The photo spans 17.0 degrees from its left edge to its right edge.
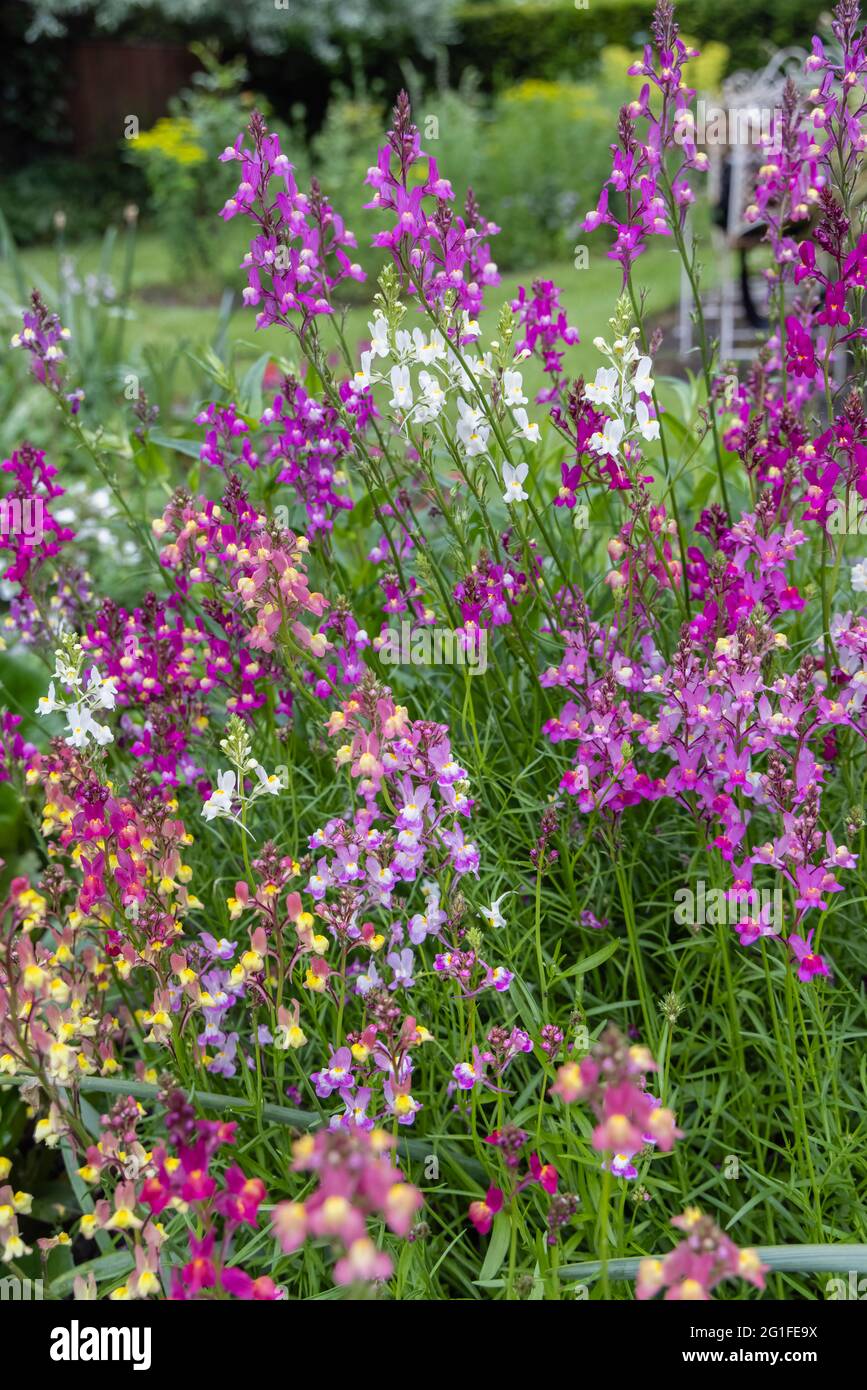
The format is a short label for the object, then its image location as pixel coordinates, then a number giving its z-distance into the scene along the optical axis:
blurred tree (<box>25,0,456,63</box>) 7.02
